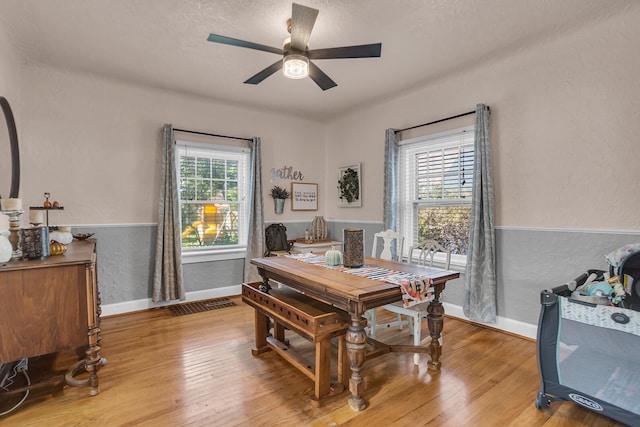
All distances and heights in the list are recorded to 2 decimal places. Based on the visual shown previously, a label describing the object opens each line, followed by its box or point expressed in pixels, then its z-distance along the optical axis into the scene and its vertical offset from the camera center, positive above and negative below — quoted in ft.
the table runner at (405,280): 6.53 -1.43
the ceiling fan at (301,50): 6.38 +3.69
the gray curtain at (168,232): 12.09 -0.70
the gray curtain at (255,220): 14.24 -0.30
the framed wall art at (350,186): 15.15 +1.30
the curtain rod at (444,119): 10.78 +3.30
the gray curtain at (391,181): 13.06 +1.26
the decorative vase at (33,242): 6.23 -0.53
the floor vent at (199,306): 12.09 -3.64
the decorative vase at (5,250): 5.63 -0.61
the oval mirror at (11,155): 8.39 +1.72
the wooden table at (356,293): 6.11 -1.64
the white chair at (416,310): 7.86 -2.45
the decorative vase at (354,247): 7.87 -0.85
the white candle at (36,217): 6.82 -0.03
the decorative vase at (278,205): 15.39 +0.39
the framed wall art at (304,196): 16.06 +0.84
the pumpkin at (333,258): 8.17 -1.17
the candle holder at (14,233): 6.35 -0.35
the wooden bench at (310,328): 6.37 -2.41
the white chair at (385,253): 9.33 -1.34
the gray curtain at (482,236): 10.05 -0.79
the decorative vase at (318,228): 16.26 -0.79
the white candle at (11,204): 6.25 +0.23
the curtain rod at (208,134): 12.72 +3.36
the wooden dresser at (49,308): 5.80 -1.79
